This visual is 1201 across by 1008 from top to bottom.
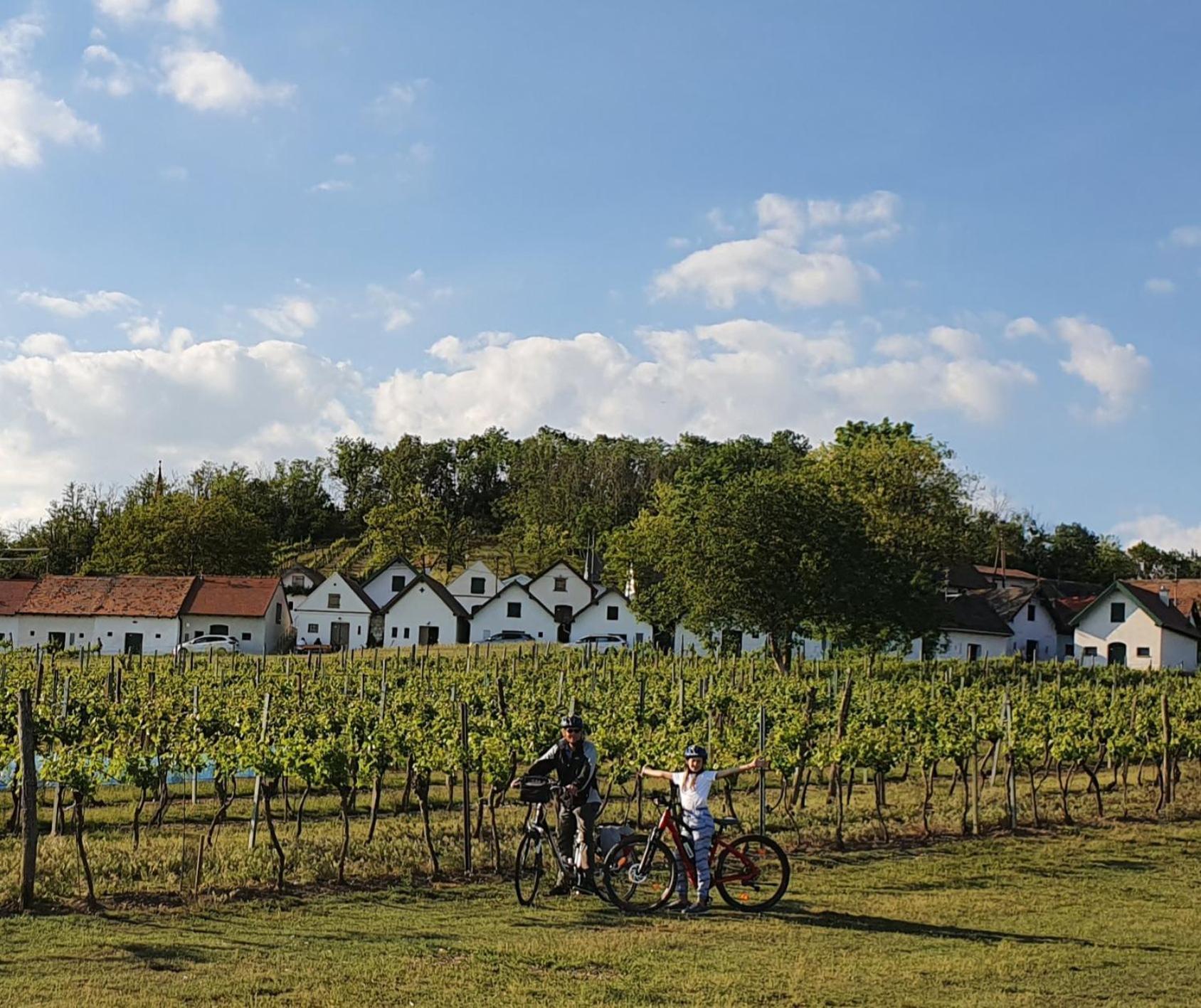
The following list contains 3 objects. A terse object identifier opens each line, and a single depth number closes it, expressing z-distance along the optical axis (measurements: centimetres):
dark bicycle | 1109
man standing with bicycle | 1131
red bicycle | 1095
